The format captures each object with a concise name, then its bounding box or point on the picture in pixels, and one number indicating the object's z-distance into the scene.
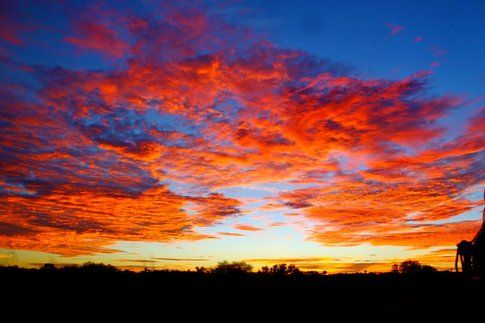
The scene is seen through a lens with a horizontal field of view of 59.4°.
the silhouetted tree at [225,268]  43.51
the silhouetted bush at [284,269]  62.76
